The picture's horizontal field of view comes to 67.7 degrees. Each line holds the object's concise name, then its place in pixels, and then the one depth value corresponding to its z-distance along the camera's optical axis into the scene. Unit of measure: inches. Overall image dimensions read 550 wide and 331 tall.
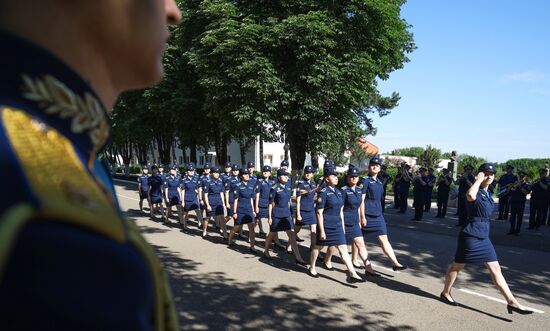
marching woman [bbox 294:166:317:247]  350.9
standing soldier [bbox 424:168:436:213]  628.7
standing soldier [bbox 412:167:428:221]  579.5
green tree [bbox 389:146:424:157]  2857.3
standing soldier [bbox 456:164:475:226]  539.5
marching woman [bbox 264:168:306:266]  335.3
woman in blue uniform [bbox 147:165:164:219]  567.2
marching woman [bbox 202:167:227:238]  435.8
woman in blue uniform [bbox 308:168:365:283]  288.8
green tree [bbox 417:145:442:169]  1502.2
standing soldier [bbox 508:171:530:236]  481.4
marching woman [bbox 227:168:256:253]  377.7
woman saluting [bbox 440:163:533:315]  219.0
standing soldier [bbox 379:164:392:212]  690.4
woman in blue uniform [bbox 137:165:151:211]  621.0
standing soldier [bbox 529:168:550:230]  533.0
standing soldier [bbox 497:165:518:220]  593.9
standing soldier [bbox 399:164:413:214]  658.8
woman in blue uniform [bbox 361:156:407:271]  309.4
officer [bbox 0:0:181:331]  18.7
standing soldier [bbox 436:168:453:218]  613.9
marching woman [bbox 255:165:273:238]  405.4
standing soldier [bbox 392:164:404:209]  674.2
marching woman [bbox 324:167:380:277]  296.4
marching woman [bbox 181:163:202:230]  482.3
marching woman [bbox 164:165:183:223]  522.0
